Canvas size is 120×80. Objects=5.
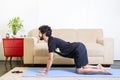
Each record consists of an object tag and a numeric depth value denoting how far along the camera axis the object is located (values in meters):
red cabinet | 5.25
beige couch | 4.71
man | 3.95
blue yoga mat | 3.85
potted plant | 5.45
